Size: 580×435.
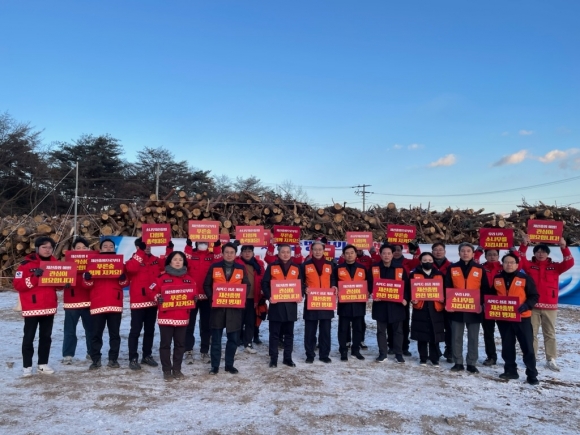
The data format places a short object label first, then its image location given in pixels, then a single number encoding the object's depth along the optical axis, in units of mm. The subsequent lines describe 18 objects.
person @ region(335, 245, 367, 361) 6781
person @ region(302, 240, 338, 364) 6586
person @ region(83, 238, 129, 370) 5988
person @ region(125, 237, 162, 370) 6051
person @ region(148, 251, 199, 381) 5641
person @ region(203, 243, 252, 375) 5902
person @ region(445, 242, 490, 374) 6289
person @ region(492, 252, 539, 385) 5859
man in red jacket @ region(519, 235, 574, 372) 6543
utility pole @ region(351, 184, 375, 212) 54569
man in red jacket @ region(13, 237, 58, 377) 5516
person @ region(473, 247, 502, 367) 6625
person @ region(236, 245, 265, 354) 7227
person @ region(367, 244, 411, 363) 6711
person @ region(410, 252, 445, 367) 6492
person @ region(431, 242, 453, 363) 6823
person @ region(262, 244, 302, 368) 6320
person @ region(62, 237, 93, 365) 6230
